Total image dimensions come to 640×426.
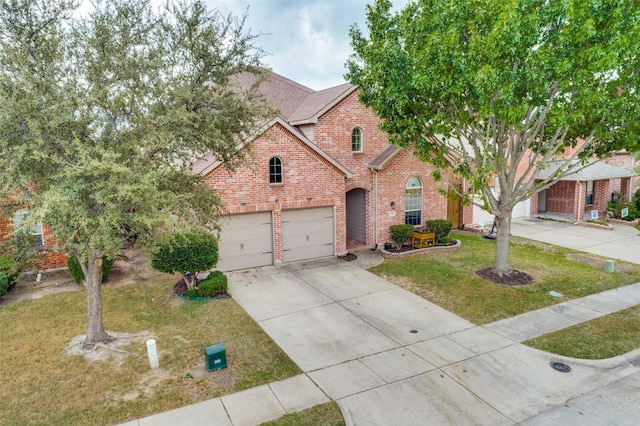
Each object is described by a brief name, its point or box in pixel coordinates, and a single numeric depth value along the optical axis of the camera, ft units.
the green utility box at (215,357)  28.25
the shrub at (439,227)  61.21
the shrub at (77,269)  45.24
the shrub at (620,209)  77.41
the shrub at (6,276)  41.32
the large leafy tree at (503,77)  33.88
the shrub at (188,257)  41.01
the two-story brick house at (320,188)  50.47
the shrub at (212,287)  41.78
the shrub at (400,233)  59.31
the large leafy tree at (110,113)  24.13
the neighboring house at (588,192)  76.33
